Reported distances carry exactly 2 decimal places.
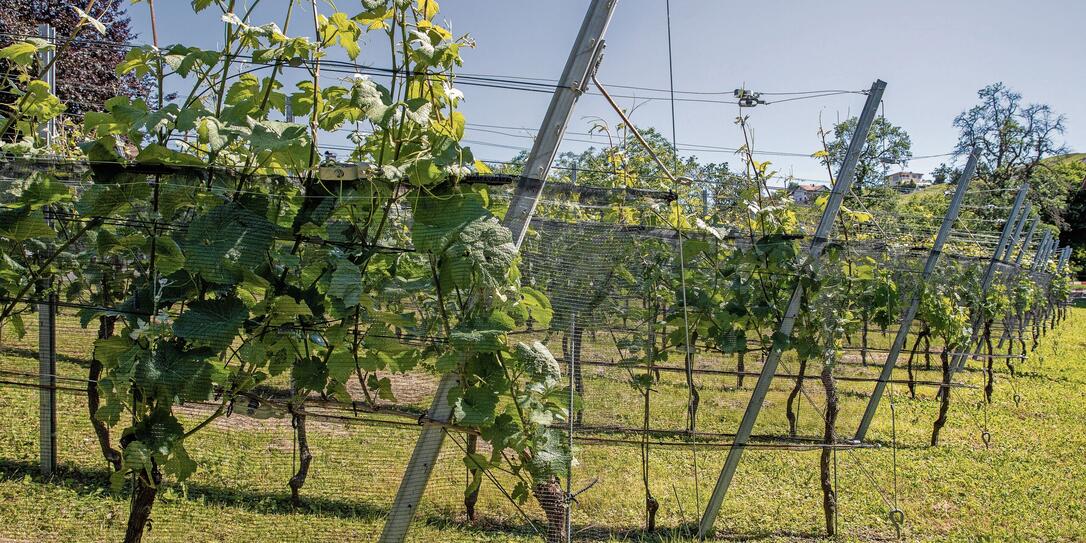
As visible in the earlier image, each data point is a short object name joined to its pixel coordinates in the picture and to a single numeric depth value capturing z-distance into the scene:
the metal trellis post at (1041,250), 11.88
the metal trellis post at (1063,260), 14.78
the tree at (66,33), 10.13
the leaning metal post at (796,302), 3.03
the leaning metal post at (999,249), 6.08
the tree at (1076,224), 32.05
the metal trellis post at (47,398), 3.25
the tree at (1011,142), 33.97
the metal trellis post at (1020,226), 8.08
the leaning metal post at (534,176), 2.04
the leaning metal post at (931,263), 4.20
